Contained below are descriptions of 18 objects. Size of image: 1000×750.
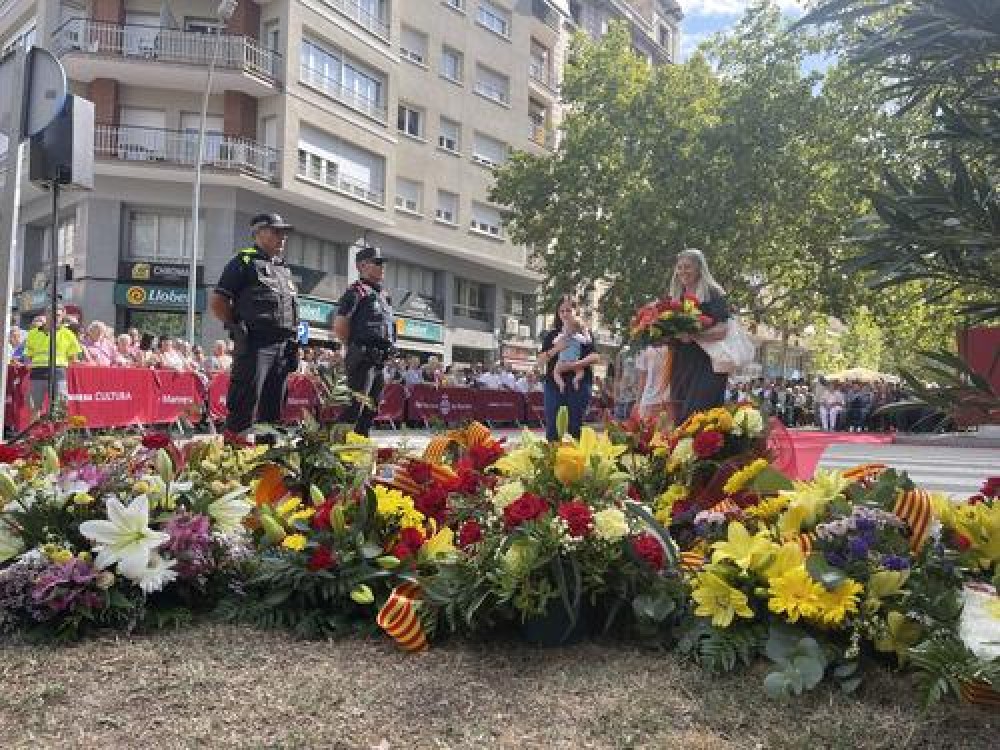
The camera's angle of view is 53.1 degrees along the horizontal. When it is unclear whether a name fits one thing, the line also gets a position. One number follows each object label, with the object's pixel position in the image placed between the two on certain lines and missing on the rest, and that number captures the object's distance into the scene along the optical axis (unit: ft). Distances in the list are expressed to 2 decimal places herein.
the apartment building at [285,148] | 99.50
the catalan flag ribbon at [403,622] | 10.70
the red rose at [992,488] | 12.81
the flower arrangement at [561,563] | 10.47
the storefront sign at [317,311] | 107.24
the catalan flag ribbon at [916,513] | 10.64
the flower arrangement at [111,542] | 11.13
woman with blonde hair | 21.93
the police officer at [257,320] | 24.03
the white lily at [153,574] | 11.19
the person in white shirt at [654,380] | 22.79
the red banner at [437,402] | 67.72
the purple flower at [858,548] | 9.84
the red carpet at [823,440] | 27.96
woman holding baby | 33.81
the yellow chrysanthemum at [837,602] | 9.35
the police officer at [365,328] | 28.60
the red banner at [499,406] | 77.00
